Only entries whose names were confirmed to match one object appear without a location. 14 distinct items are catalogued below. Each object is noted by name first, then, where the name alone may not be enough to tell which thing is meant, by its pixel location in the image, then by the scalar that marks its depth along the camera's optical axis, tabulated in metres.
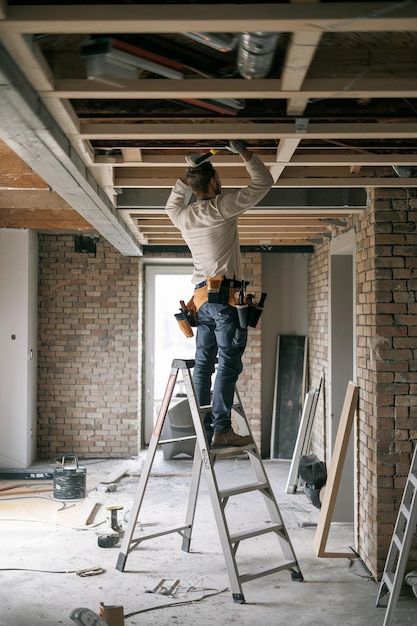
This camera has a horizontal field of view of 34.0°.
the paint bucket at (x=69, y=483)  6.77
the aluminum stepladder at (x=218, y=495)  4.16
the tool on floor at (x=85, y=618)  3.21
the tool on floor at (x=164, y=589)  4.44
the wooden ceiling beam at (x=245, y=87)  2.47
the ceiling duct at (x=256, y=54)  2.21
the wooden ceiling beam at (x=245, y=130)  3.01
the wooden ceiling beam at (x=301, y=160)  3.57
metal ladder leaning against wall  3.65
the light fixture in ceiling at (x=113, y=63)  2.21
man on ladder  3.69
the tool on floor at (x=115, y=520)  5.70
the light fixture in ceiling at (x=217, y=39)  2.21
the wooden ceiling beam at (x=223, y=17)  1.90
